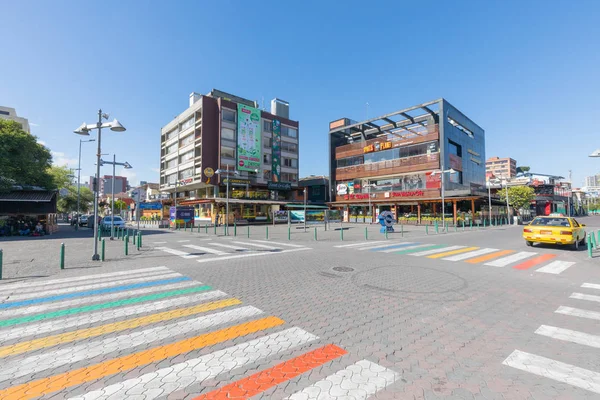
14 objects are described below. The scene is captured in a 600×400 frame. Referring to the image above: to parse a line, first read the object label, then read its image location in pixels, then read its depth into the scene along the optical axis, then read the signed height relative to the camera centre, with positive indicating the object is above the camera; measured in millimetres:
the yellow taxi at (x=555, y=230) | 12969 -1025
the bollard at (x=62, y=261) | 9565 -1745
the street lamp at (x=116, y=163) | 17764 +3190
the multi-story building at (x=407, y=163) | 39000 +7596
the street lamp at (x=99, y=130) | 11180 +3407
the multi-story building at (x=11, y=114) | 60975 +23067
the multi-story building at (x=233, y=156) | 45625 +9935
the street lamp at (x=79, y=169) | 36944 +5862
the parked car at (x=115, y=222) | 30680 -1223
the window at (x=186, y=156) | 49150 +10080
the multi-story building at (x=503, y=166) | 137188 +22464
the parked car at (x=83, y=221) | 43969 -1545
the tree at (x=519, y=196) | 48469 +2420
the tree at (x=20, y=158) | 24031 +4908
